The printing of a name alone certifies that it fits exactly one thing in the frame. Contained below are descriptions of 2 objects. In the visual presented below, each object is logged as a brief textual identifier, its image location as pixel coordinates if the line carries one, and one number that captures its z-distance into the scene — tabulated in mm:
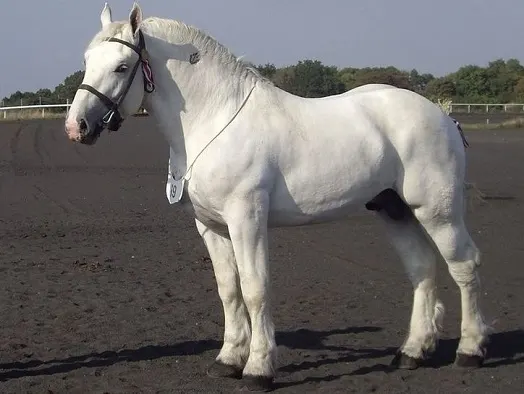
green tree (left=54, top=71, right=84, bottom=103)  46150
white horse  5746
